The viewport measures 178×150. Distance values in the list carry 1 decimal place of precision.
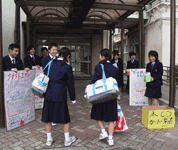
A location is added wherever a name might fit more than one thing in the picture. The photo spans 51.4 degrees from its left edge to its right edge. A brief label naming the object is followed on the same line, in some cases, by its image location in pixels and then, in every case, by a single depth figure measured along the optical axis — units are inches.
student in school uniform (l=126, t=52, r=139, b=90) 285.0
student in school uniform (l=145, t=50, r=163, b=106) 179.5
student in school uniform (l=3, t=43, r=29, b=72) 165.9
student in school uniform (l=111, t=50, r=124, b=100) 281.1
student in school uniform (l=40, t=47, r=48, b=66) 249.4
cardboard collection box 153.6
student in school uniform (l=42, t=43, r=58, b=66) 149.0
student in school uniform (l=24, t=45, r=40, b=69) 219.5
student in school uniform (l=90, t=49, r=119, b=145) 124.9
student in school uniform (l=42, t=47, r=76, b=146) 120.3
